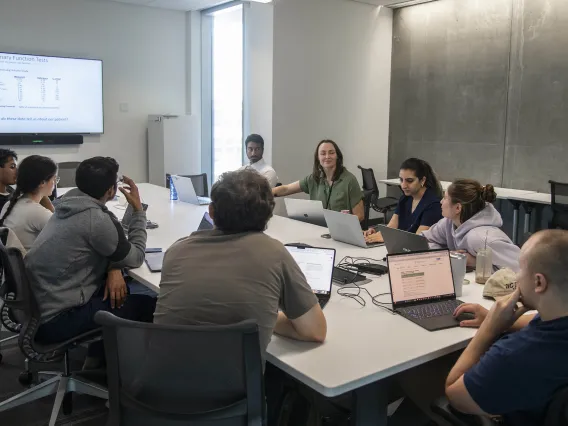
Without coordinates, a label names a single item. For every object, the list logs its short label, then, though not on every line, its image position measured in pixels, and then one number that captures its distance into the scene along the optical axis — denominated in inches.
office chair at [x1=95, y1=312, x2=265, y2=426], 56.2
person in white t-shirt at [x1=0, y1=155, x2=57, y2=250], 110.4
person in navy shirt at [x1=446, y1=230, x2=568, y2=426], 55.2
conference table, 62.2
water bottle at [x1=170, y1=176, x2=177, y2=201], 192.9
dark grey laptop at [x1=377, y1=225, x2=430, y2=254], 99.8
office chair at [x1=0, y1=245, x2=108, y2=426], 90.0
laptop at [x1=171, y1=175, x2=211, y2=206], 183.3
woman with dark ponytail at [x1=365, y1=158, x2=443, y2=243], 133.4
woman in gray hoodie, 101.3
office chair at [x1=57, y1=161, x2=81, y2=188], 232.4
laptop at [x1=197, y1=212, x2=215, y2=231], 126.1
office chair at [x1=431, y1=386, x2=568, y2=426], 54.2
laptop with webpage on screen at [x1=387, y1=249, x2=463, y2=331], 82.3
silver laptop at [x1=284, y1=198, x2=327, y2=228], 144.0
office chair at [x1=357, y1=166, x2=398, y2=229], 249.1
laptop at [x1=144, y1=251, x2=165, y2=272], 103.4
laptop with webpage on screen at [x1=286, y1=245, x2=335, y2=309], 88.3
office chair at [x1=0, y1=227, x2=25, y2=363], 102.1
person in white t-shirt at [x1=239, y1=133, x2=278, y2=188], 208.1
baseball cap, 87.5
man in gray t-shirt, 63.9
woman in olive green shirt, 160.7
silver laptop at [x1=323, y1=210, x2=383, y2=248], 120.9
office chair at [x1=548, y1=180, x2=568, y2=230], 190.9
